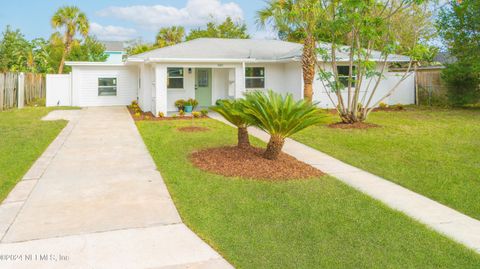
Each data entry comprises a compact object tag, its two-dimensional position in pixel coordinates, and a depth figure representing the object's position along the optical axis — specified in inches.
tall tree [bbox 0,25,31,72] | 1206.8
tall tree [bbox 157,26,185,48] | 1473.9
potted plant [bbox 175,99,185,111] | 748.0
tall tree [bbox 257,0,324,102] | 550.9
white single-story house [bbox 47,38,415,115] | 713.3
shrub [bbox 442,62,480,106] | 745.6
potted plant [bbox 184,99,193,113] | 740.6
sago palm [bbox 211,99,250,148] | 318.0
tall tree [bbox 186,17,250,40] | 1578.5
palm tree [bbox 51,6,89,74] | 1316.4
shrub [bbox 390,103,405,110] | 785.6
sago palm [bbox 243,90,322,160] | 294.8
